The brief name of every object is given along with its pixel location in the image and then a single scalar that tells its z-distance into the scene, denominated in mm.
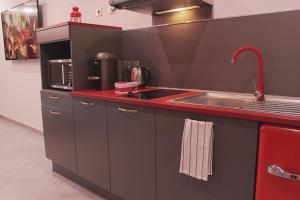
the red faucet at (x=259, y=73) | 1496
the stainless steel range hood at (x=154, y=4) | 1791
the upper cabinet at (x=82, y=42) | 2080
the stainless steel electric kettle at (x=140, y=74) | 2152
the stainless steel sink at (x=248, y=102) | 1217
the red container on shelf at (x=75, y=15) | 2374
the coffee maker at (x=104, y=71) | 2115
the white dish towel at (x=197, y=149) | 1244
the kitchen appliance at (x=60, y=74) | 2217
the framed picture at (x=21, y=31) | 3582
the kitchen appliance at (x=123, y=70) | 2246
